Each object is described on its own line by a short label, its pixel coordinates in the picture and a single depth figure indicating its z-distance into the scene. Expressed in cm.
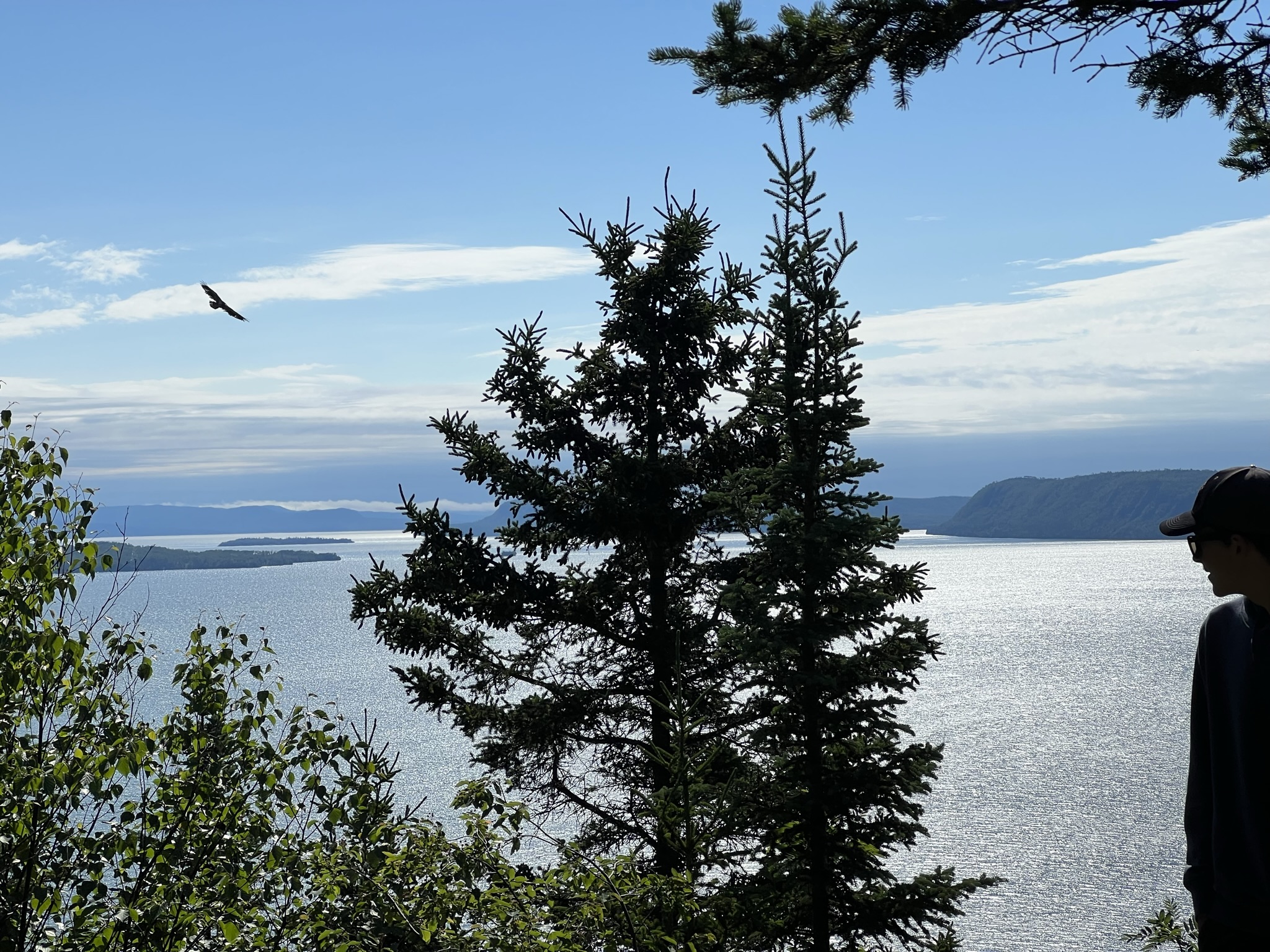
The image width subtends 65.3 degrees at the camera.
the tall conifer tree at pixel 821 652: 916
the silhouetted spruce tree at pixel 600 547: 1491
